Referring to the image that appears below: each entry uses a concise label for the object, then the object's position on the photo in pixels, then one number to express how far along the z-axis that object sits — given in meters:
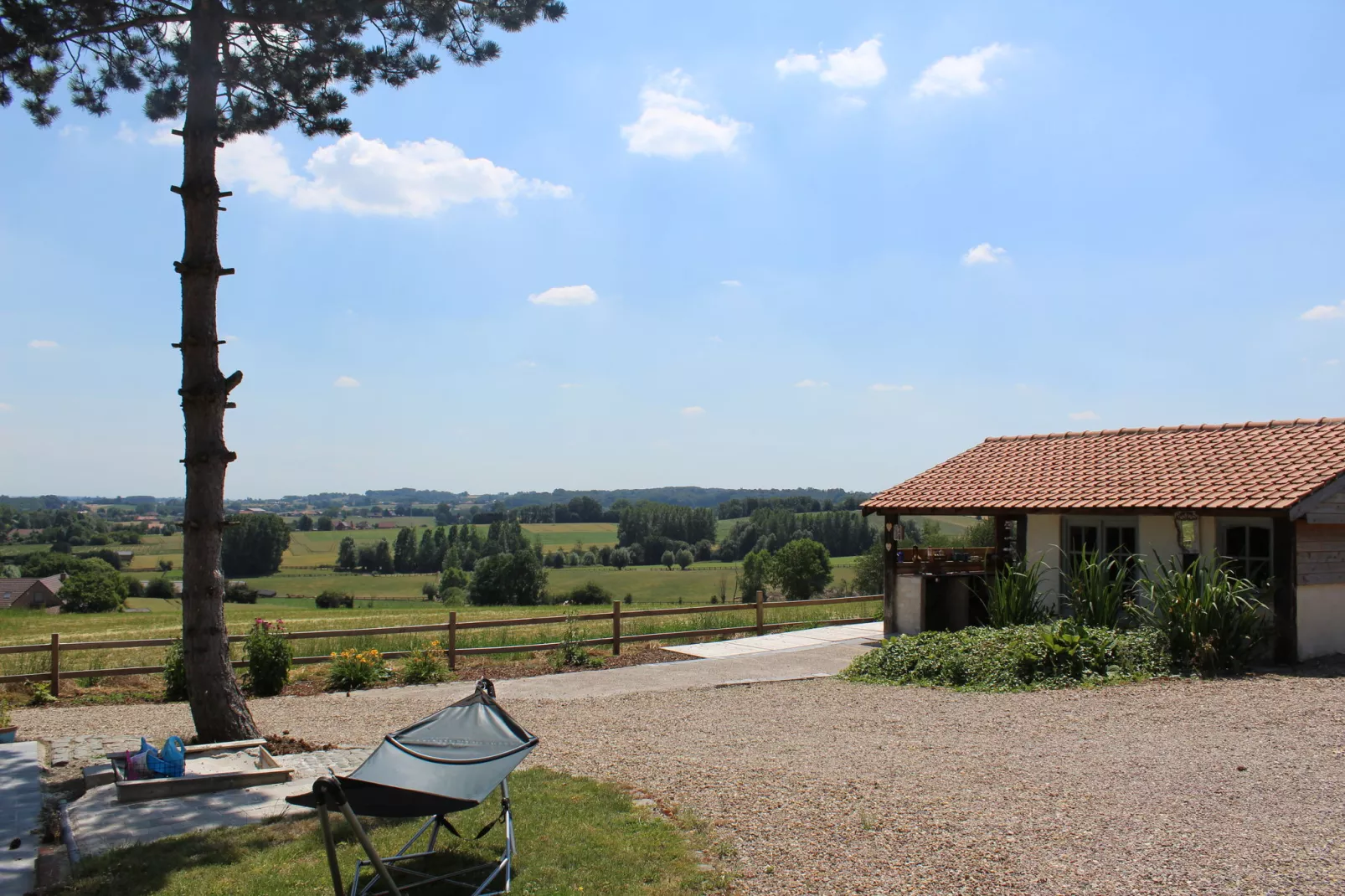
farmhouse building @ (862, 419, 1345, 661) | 11.62
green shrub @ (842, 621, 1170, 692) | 10.59
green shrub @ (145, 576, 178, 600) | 50.42
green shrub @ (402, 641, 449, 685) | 12.34
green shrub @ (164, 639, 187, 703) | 11.23
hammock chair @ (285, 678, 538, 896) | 4.05
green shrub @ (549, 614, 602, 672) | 13.58
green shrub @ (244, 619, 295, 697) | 11.43
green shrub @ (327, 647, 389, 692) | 11.95
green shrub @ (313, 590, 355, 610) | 50.38
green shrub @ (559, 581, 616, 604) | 49.56
